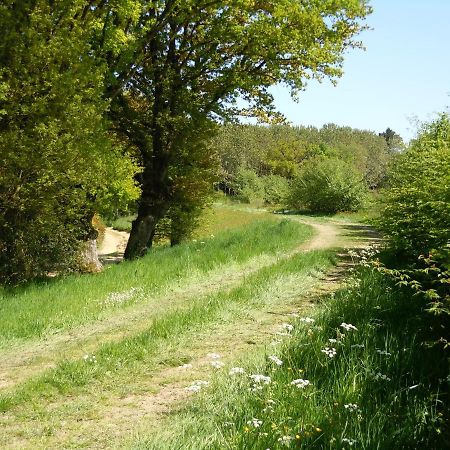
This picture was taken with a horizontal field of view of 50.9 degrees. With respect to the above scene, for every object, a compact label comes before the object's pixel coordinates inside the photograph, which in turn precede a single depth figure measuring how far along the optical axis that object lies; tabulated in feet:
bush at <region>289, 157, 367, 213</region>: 136.36
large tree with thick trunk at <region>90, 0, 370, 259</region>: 46.93
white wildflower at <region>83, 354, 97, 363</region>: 18.49
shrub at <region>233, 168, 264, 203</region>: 262.20
